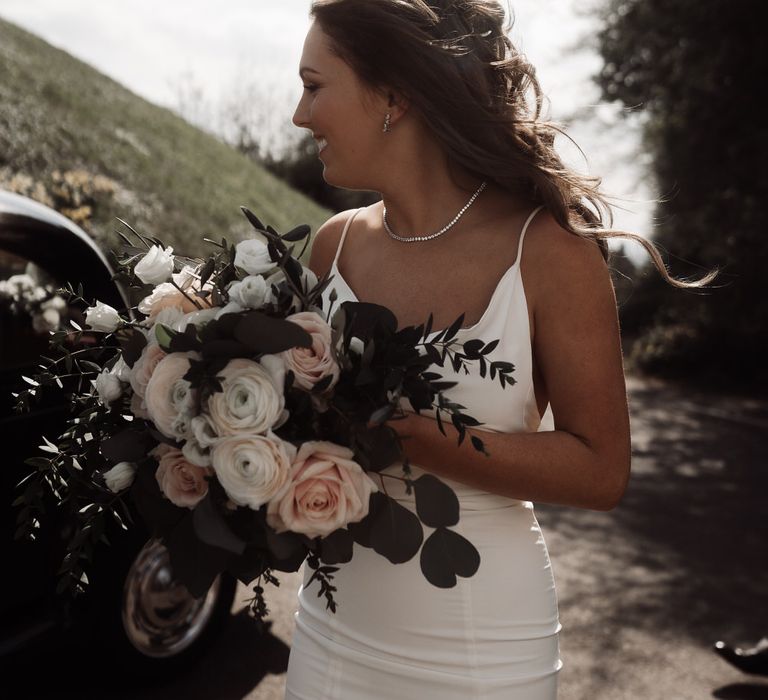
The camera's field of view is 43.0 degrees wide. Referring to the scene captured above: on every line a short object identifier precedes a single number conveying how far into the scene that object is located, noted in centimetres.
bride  204
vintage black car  351
